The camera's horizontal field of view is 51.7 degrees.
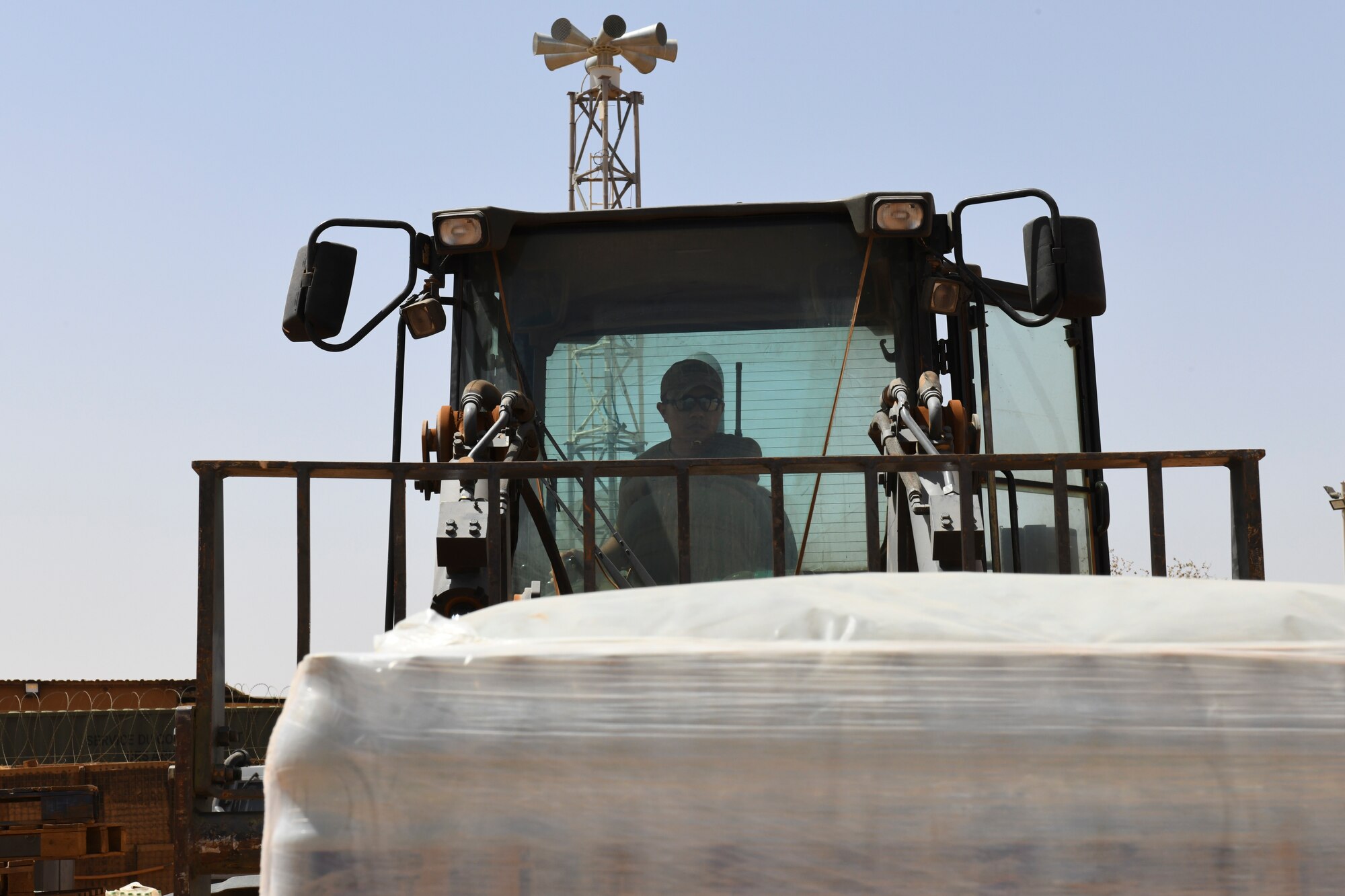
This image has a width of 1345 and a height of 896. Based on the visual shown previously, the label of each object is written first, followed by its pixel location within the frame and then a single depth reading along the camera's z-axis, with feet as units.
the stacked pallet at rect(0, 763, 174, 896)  28.50
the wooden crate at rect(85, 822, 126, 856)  26.84
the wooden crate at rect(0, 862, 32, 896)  25.41
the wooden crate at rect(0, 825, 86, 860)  25.16
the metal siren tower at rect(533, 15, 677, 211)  46.39
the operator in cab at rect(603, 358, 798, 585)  14.55
